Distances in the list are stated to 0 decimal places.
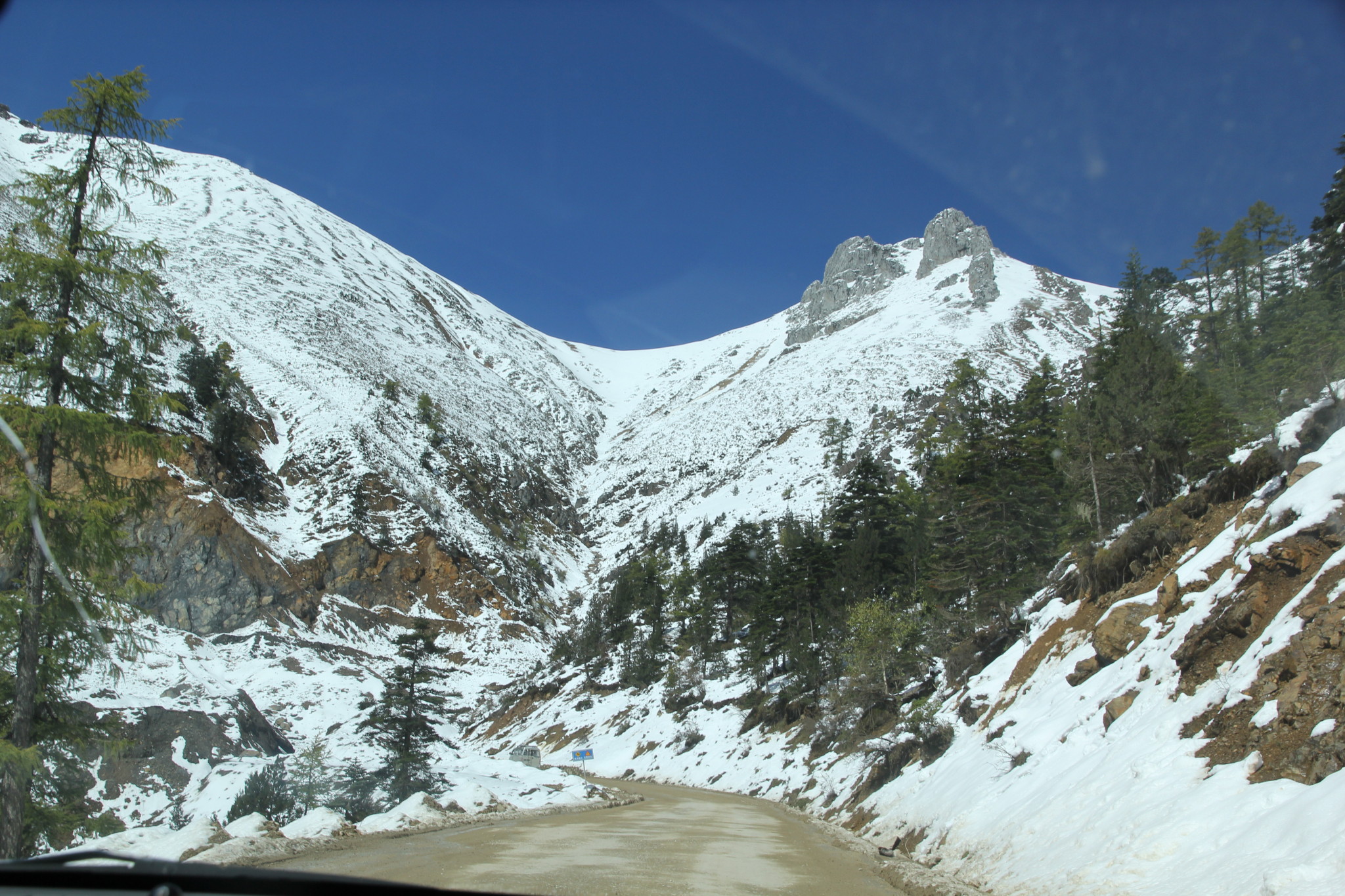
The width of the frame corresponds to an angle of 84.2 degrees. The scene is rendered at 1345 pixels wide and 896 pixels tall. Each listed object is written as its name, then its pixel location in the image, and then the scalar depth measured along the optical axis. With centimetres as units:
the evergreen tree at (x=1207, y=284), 4441
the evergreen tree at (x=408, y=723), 2256
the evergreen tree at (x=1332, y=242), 3131
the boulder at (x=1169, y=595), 1366
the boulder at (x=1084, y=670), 1504
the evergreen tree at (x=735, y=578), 5925
